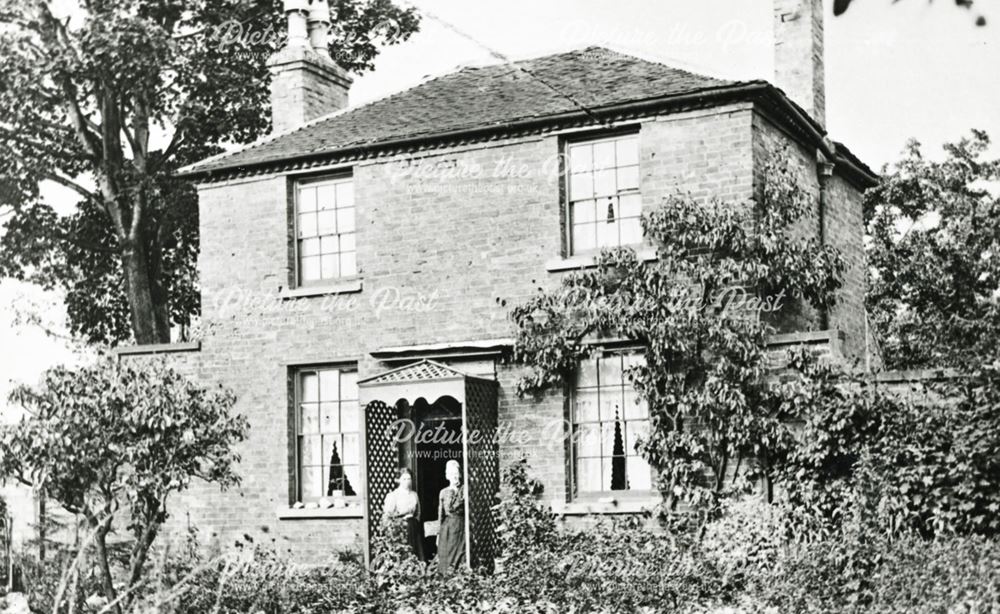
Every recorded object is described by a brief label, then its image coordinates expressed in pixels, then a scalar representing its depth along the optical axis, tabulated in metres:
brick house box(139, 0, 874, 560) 17.00
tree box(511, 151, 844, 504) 15.45
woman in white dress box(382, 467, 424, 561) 17.12
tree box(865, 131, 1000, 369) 25.75
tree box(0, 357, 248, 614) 14.20
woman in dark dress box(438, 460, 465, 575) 17.12
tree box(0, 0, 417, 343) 26.41
